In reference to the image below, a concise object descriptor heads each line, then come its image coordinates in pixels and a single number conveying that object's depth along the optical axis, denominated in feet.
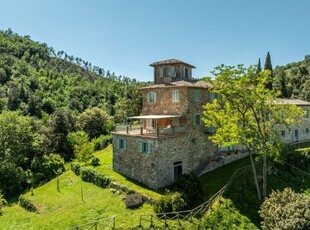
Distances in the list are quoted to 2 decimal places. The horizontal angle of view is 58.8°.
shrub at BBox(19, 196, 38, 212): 100.89
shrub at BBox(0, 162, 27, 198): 128.77
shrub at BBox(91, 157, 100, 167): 120.98
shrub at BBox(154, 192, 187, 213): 77.97
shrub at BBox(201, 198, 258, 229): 73.52
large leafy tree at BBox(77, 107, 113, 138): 203.10
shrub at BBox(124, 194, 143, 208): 83.30
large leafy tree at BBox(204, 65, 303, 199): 79.56
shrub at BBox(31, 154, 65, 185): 133.99
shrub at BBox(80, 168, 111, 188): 101.42
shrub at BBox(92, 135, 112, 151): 172.14
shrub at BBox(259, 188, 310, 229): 58.49
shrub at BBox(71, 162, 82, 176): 123.18
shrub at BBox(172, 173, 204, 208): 82.02
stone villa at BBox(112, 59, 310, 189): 92.68
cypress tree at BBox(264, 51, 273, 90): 217.36
